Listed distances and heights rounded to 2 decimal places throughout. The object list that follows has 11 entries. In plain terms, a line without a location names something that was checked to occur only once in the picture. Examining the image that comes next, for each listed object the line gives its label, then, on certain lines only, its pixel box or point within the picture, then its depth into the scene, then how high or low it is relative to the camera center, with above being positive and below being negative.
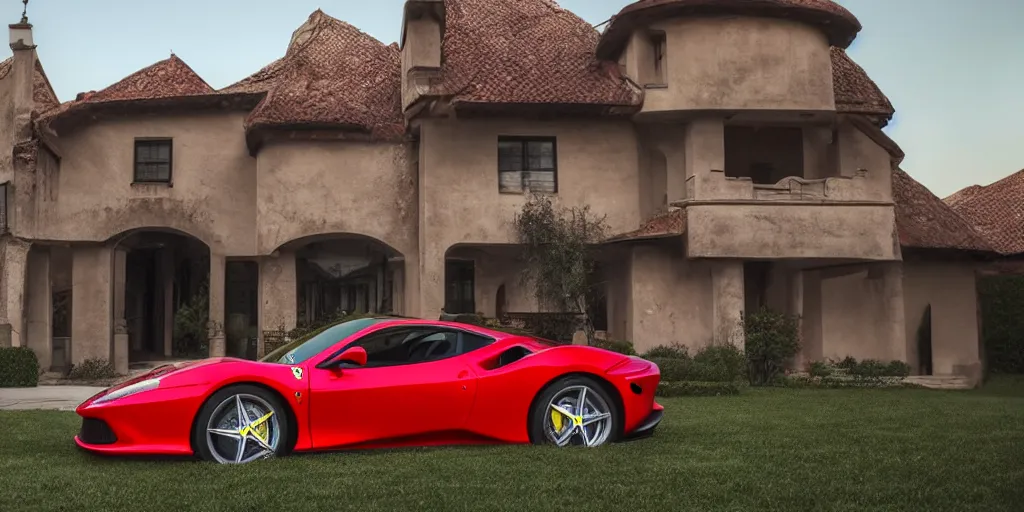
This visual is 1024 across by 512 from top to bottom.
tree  21.95 +1.25
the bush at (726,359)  19.84 -1.13
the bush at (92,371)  24.41 -1.48
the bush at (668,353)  20.98 -1.05
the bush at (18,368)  20.28 -1.17
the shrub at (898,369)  21.70 -1.49
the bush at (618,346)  20.67 -0.86
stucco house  22.06 +3.17
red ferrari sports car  7.44 -0.71
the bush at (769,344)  20.72 -0.85
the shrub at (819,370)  21.25 -1.45
